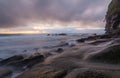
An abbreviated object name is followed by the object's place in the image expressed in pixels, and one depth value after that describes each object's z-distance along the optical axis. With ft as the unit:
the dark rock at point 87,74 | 8.89
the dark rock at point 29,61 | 15.69
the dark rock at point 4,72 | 12.77
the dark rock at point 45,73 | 10.15
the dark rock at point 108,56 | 12.75
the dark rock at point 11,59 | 17.60
